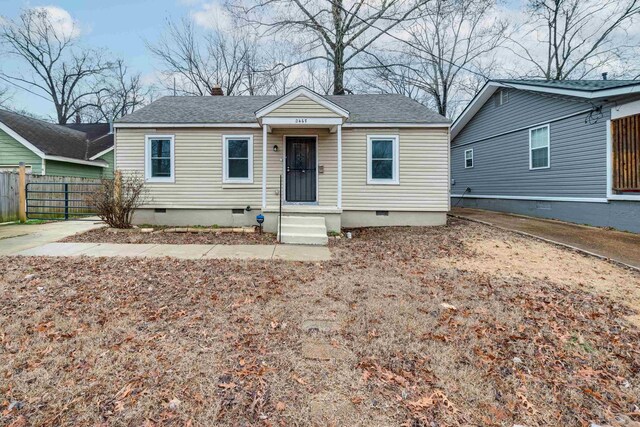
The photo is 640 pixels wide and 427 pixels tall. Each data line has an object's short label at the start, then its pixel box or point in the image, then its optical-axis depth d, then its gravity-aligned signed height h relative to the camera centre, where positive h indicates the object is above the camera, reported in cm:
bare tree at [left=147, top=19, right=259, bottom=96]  2253 +1012
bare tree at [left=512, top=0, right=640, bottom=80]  1786 +970
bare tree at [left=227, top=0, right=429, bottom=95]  1831 +1022
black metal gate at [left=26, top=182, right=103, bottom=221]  1092 +9
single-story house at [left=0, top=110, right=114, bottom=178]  1320 +234
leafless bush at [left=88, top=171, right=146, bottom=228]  887 +7
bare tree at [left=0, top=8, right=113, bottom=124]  2408 +1129
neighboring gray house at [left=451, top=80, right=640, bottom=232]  856 +171
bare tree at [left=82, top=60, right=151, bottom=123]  2855 +923
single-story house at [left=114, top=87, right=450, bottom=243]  996 +107
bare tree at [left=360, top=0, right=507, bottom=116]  2061 +980
